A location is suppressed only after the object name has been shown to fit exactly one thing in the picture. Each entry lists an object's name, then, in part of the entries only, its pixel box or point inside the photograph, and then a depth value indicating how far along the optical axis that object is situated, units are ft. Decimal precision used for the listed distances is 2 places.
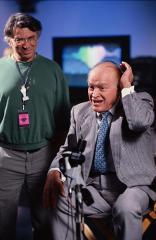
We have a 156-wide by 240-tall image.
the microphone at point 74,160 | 6.26
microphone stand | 6.23
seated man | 7.27
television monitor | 23.16
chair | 7.74
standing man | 8.36
